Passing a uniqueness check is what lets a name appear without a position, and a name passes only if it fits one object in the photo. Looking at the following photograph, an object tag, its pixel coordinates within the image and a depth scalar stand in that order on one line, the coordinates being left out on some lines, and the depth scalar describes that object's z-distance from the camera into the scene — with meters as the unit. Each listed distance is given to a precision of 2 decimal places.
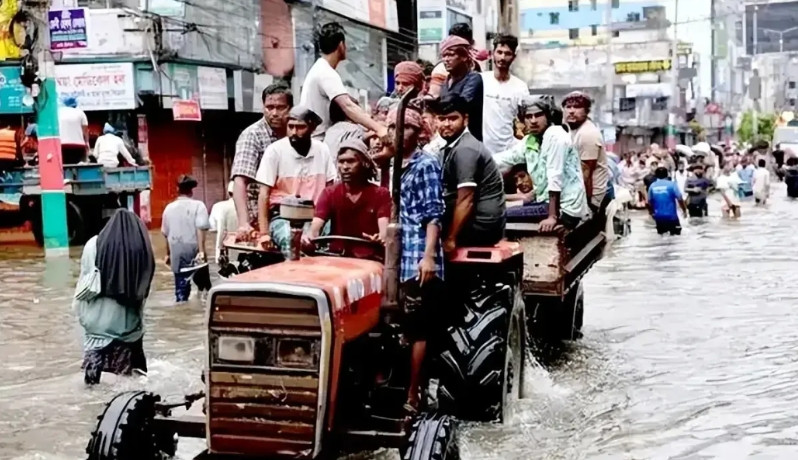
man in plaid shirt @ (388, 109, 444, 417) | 7.10
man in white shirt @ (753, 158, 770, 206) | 38.47
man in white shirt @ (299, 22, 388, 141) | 8.71
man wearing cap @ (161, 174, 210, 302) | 14.92
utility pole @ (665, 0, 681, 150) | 73.62
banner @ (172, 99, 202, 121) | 29.38
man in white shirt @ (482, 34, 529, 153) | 10.86
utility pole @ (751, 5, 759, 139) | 98.62
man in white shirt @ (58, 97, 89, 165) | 23.34
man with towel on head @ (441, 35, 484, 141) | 9.10
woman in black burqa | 9.72
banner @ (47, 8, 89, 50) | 21.55
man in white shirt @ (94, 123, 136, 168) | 23.78
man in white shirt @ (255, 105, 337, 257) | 8.08
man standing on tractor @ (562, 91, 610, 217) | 11.56
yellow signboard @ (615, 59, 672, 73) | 70.75
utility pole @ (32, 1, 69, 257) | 21.59
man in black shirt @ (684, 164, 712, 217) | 32.00
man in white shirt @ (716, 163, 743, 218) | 31.59
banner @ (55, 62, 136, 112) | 28.23
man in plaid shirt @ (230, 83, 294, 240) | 8.66
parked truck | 22.81
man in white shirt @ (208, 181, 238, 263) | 14.20
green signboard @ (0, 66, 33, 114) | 23.67
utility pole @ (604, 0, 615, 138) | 64.88
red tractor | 5.82
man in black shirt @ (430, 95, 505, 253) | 7.75
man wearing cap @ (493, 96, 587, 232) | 9.75
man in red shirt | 7.04
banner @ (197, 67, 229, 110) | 31.42
